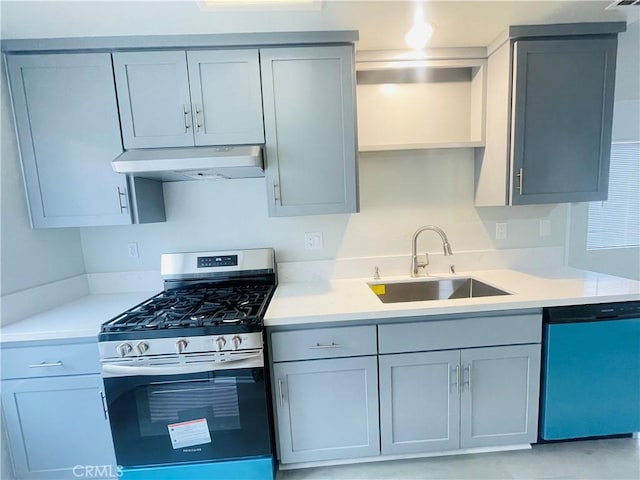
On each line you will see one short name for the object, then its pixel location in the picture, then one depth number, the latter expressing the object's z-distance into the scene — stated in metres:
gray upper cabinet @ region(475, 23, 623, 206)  1.53
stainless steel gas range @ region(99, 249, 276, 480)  1.26
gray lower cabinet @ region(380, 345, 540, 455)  1.42
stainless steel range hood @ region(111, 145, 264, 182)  1.37
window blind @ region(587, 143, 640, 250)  2.01
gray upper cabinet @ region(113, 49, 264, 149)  1.49
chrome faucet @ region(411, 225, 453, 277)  1.79
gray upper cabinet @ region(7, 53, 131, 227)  1.48
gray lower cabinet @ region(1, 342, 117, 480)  1.34
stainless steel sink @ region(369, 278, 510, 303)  1.91
